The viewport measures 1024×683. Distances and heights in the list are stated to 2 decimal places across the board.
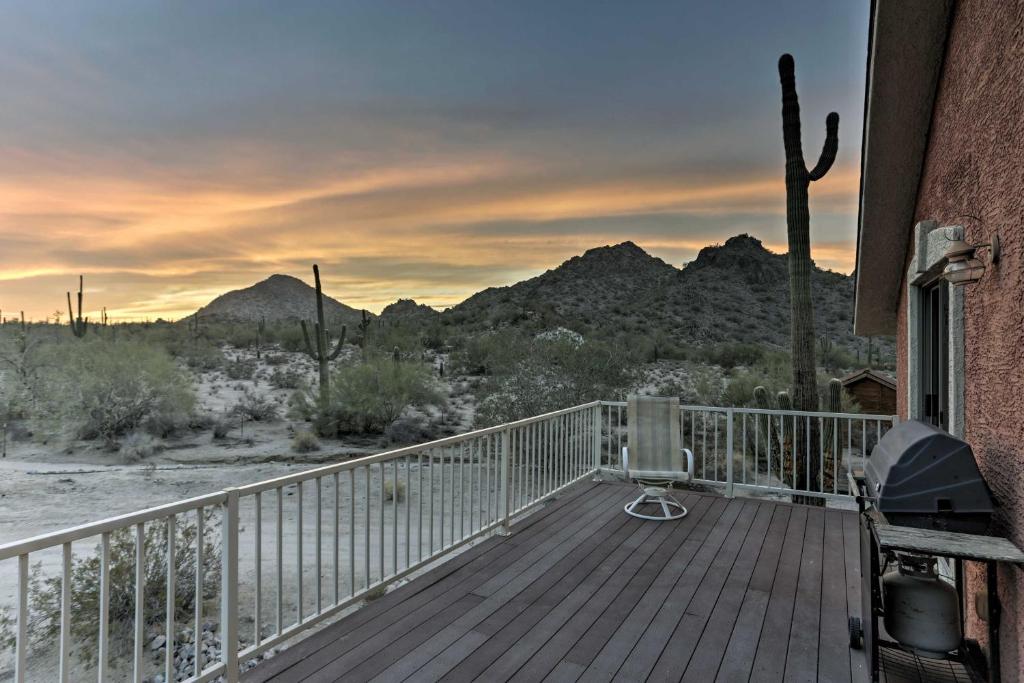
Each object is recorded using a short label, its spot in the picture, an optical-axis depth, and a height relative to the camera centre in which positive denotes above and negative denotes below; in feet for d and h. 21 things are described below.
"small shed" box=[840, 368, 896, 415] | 32.04 -3.09
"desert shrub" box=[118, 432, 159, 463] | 34.58 -6.45
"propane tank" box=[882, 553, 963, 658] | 7.50 -3.86
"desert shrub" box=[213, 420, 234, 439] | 40.40 -6.16
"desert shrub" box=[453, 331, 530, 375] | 39.01 -0.47
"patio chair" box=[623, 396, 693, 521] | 15.88 -3.34
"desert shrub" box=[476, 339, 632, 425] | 36.37 -2.60
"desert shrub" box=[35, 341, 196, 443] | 38.60 -3.45
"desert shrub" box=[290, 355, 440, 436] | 42.29 -4.16
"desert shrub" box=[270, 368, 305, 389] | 59.16 -3.62
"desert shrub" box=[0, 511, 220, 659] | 14.96 -7.42
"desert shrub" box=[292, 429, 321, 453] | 37.60 -6.73
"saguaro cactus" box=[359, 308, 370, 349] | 71.77 +2.93
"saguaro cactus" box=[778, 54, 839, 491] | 22.21 +4.47
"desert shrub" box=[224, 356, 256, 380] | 65.57 -2.63
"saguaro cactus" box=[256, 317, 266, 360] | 85.81 +1.69
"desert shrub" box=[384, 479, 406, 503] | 27.94 -7.64
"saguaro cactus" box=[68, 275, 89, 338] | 67.97 +3.24
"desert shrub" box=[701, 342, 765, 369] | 64.49 -1.63
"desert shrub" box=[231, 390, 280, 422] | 45.47 -5.25
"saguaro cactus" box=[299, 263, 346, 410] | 45.11 -0.72
